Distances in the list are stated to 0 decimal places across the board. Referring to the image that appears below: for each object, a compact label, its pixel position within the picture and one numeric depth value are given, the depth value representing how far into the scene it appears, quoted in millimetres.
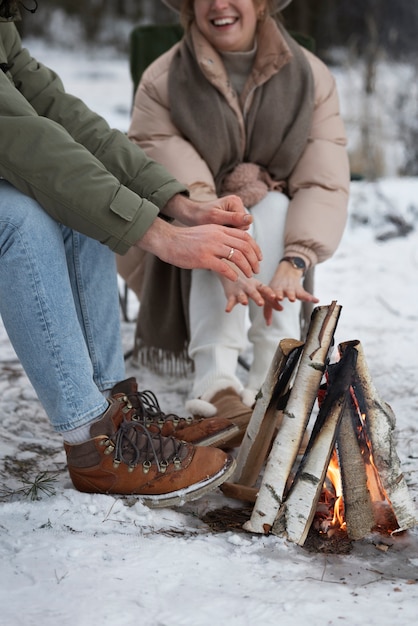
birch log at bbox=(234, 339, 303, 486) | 2254
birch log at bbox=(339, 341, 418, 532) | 2098
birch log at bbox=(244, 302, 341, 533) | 2094
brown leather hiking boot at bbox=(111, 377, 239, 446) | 2395
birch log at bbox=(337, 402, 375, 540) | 2082
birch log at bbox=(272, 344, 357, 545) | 2043
